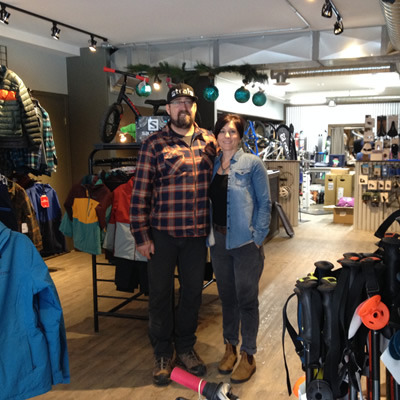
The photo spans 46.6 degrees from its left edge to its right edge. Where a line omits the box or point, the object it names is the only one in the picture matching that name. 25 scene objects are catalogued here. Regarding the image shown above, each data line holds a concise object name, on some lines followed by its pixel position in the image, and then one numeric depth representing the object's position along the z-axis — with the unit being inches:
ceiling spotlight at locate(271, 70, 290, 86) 283.7
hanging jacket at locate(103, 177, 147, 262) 126.4
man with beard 106.0
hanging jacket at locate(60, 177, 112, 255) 129.9
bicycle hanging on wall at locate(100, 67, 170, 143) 174.6
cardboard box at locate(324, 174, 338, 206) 397.7
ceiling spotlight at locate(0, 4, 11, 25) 177.2
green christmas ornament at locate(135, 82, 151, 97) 218.5
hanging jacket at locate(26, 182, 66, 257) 200.4
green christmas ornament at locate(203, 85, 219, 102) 236.5
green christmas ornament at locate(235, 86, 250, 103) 243.1
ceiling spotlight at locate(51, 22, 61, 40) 201.2
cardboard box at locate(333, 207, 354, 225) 328.5
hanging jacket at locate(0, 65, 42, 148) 182.1
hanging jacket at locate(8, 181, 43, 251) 181.6
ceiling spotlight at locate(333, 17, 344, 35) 188.2
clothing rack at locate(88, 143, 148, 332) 130.4
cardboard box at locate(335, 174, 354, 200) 394.6
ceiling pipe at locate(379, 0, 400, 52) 135.4
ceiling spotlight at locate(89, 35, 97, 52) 226.7
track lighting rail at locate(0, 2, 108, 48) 179.2
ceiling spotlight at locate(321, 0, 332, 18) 168.9
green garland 245.1
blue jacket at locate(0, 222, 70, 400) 70.7
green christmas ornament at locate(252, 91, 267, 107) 253.8
